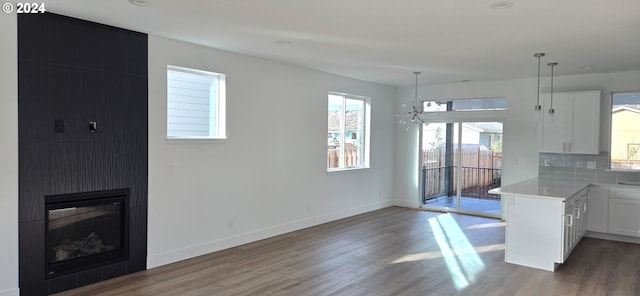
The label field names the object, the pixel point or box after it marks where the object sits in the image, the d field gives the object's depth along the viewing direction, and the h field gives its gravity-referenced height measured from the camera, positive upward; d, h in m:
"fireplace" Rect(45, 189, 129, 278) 3.90 -0.89
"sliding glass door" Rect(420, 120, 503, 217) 7.95 -0.39
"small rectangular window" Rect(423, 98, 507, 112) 7.81 +0.79
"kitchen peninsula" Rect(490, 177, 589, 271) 4.68 -0.90
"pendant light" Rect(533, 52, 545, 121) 4.96 +0.80
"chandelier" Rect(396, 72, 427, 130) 8.59 +0.62
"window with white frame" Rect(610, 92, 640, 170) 6.41 +0.26
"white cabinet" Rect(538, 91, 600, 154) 6.45 +0.36
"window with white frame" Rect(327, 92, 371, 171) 7.44 +0.22
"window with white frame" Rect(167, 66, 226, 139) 4.91 +0.45
